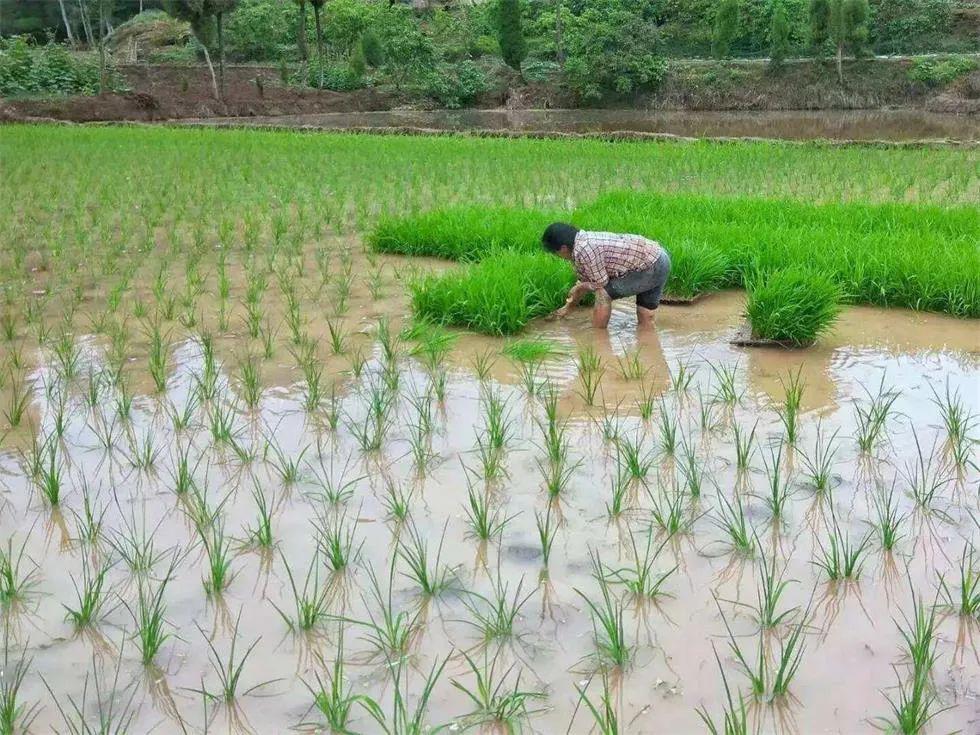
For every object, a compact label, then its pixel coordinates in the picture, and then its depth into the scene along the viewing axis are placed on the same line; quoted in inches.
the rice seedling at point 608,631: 68.5
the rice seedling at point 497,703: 63.2
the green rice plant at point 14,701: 61.9
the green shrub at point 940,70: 1024.2
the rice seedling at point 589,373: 127.3
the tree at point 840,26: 1026.1
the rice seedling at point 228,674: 65.4
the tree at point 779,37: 1066.1
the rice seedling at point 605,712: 58.1
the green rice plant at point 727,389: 125.6
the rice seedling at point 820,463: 97.7
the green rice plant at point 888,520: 83.9
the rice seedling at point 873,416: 108.9
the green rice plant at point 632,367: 137.7
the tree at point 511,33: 1173.7
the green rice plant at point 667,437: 109.3
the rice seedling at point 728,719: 56.5
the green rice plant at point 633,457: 101.2
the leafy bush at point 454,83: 1164.5
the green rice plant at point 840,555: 78.5
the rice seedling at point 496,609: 72.8
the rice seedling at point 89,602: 75.5
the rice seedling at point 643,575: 77.5
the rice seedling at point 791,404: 110.5
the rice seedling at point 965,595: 72.7
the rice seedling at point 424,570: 79.3
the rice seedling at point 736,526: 85.0
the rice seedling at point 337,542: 83.4
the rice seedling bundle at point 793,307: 145.8
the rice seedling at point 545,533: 83.5
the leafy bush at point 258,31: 1249.4
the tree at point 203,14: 964.0
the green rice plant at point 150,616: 69.7
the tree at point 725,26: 1130.2
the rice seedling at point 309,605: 74.3
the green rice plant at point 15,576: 80.0
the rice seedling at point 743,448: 103.6
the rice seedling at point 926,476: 94.3
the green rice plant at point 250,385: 129.8
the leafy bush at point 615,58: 1101.7
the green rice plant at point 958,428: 105.2
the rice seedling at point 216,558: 79.7
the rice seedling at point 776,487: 91.2
